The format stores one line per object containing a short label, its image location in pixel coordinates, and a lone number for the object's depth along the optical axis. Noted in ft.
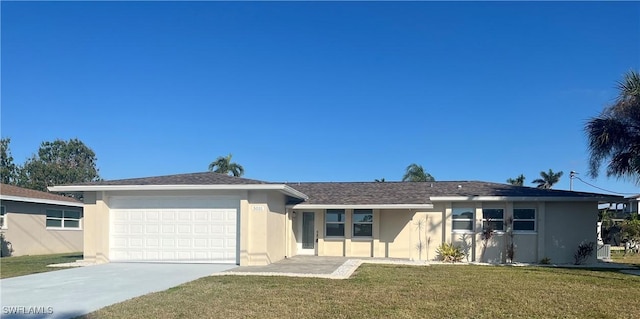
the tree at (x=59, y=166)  175.52
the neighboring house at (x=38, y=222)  72.79
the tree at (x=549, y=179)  168.86
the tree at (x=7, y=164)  173.88
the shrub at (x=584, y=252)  62.59
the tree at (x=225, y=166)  129.49
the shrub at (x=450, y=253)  64.13
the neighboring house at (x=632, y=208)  149.54
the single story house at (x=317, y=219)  54.24
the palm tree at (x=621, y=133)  54.90
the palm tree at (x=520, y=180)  160.15
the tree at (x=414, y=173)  145.07
